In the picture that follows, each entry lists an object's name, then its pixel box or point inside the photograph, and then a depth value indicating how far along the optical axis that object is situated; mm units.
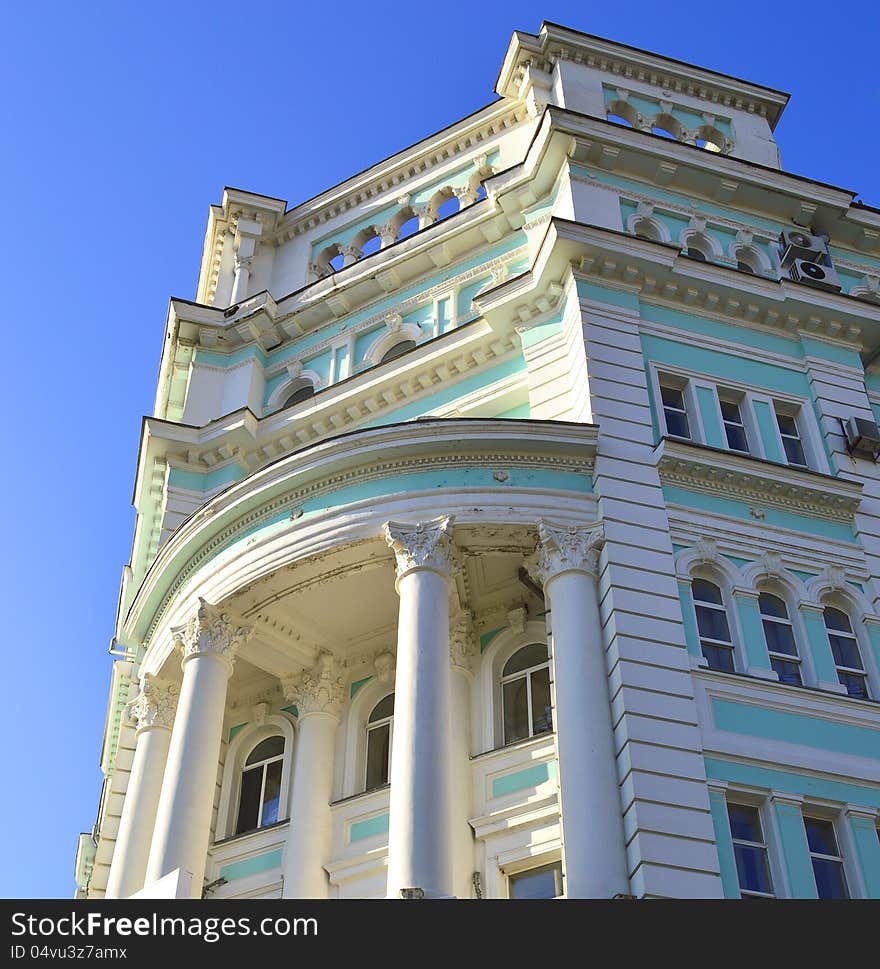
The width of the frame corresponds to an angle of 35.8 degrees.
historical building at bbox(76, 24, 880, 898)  19891
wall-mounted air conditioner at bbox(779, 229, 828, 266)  29656
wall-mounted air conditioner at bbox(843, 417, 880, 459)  25469
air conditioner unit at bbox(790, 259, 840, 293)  28688
